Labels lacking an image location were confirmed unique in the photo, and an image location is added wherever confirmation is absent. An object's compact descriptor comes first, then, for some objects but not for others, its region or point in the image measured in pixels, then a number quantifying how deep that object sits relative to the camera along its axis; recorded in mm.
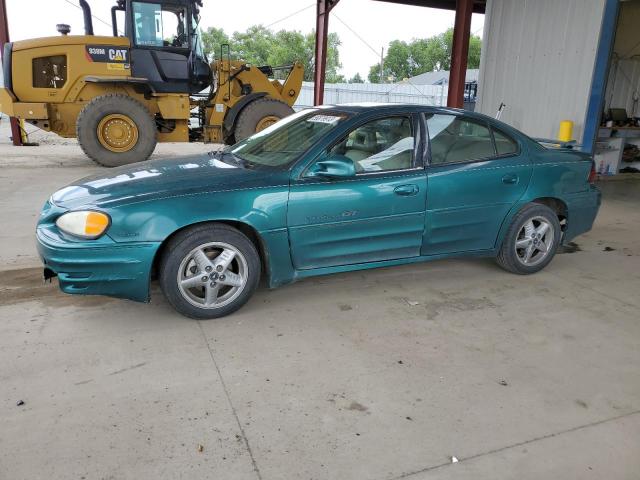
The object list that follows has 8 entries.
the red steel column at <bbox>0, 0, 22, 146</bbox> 11547
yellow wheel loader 9945
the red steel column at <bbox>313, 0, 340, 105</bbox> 13781
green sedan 3166
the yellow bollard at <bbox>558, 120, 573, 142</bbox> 8405
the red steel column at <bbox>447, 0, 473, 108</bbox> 10820
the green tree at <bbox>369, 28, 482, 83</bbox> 69562
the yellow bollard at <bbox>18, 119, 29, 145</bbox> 13164
